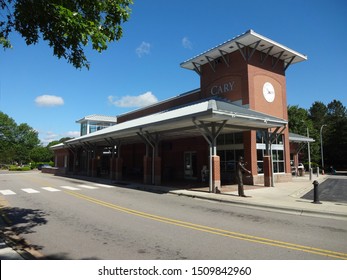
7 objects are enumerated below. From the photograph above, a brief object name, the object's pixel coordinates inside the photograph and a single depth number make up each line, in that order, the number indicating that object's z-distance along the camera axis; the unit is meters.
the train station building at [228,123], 16.72
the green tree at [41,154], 94.39
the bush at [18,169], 65.75
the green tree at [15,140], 84.31
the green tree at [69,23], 6.24
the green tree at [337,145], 48.59
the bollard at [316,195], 11.53
